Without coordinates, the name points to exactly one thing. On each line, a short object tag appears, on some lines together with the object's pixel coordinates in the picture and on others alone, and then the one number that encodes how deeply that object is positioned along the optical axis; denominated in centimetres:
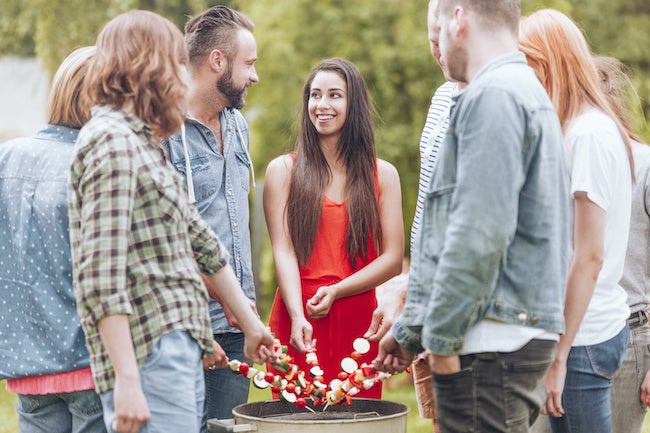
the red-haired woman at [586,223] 310
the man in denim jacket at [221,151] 405
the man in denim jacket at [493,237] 257
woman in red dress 426
